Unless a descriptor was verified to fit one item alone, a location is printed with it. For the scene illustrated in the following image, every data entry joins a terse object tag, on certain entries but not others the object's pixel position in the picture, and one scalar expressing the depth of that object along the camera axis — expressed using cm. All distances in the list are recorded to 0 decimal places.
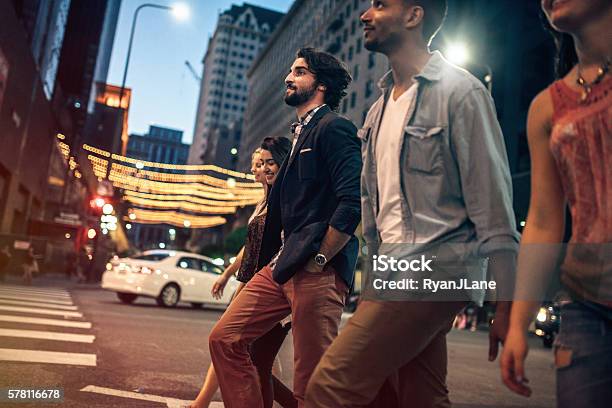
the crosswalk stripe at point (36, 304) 1036
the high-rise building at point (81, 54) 3344
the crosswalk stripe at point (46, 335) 654
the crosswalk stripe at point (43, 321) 786
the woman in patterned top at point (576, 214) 127
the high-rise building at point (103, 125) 5203
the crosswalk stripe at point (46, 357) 511
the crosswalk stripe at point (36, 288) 1492
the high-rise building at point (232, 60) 13638
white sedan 1355
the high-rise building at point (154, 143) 13212
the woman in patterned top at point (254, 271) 321
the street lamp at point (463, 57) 2938
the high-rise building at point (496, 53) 2789
